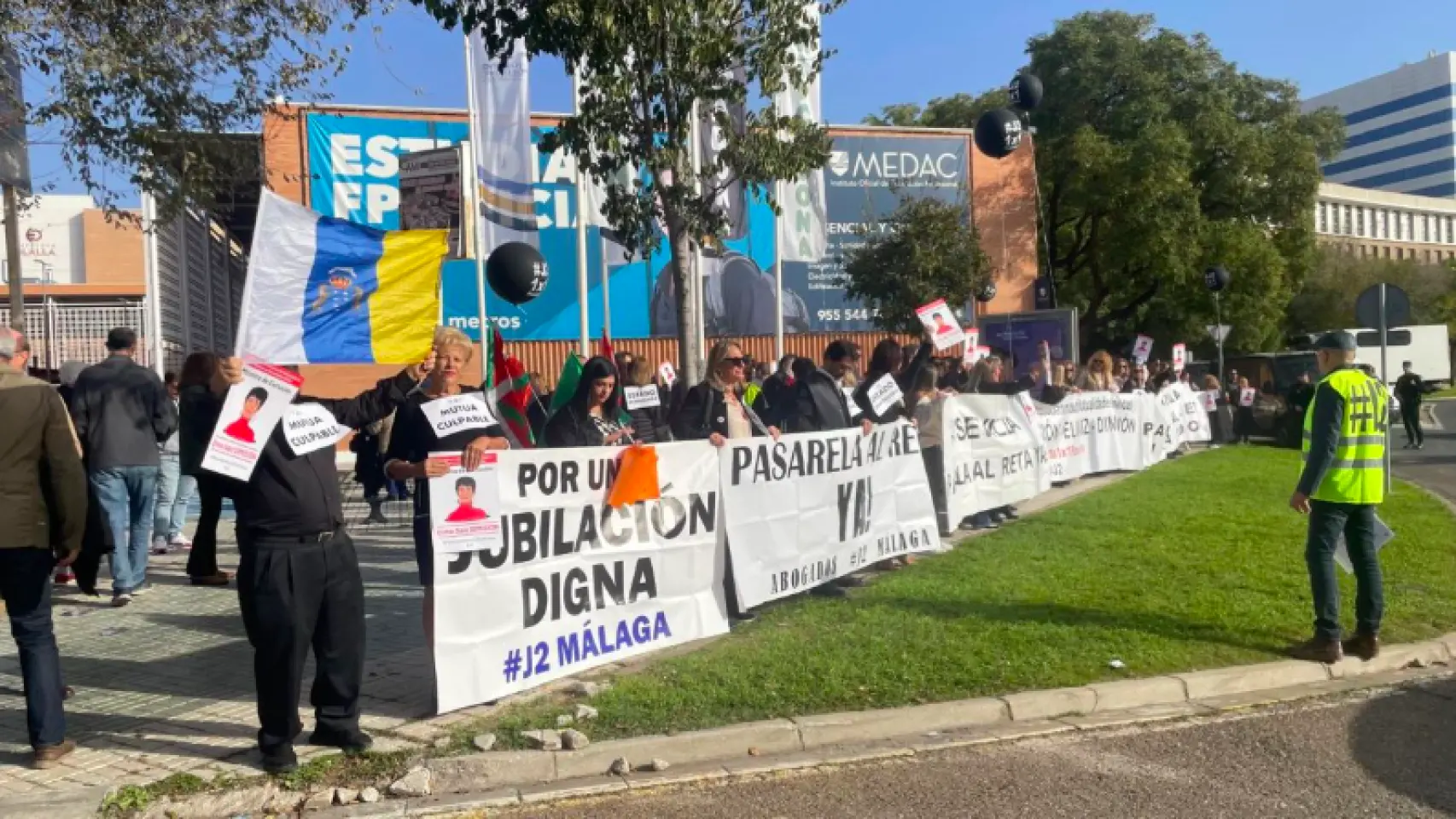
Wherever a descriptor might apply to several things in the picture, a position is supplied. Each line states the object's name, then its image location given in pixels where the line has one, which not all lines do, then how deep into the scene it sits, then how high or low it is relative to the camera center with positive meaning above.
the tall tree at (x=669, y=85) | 9.55 +2.71
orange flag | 6.55 -0.46
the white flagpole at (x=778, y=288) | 21.81 +2.06
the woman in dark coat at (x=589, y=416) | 6.89 -0.10
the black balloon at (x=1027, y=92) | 19.16 +4.86
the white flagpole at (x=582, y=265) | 18.98 +2.30
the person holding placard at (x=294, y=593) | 4.91 -0.79
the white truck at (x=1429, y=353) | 40.62 +0.70
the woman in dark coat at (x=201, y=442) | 8.60 -0.23
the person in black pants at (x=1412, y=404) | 23.47 -0.62
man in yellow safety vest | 6.73 -0.72
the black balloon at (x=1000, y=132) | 18.53 +4.08
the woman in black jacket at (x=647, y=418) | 7.41 -0.13
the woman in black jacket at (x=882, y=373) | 9.31 +0.14
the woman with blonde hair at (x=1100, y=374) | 17.19 +0.14
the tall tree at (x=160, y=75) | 9.07 +2.79
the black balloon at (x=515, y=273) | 11.95 +1.34
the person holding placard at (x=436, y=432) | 5.66 -0.14
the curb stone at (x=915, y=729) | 5.00 -1.65
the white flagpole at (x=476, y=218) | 16.80 +2.80
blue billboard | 26.27 +4.09
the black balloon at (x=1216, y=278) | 30.00 +2.63
